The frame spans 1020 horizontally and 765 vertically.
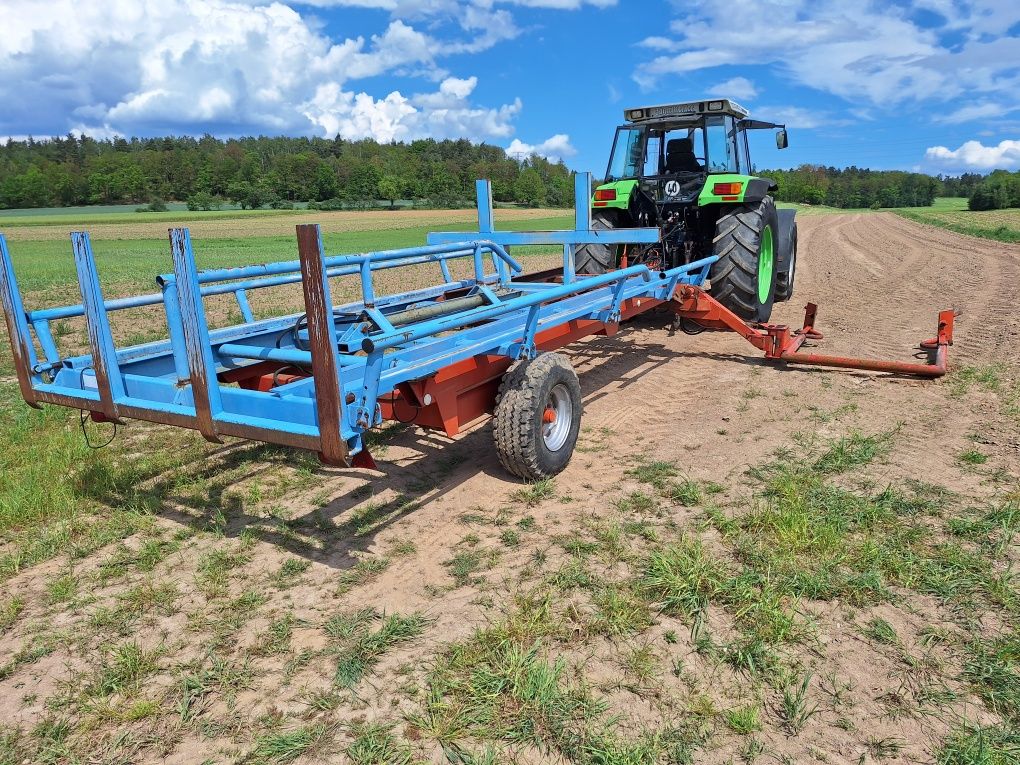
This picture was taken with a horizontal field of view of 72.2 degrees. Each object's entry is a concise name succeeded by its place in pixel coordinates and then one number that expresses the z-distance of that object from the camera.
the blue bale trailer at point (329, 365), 2.85
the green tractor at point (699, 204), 6.91
